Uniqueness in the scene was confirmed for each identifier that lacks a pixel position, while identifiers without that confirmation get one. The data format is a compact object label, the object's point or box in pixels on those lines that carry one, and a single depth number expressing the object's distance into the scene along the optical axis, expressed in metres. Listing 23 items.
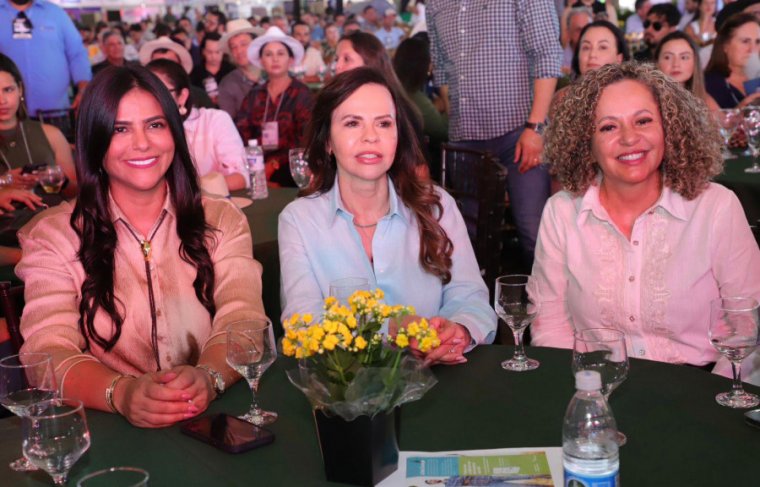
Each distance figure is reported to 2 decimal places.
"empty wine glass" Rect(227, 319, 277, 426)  1.84
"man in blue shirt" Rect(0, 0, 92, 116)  7.19
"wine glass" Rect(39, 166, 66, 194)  4.25
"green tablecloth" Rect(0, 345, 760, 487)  1.55
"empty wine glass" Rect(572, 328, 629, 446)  1.75
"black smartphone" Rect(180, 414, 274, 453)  1.67
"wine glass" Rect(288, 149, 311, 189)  4.34
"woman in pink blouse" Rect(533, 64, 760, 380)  2.49
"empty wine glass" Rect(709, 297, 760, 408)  1.80
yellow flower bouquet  1.46
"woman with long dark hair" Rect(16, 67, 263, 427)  2.32
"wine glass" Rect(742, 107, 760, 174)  4.48
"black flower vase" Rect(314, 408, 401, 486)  1.50
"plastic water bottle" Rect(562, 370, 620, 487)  1.33
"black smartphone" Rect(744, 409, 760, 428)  1.66
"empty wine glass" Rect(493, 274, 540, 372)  2.11
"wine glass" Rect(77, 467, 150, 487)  1.34
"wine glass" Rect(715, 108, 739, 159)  4.79
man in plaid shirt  4.75
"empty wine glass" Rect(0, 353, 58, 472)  1.82
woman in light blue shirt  2.63
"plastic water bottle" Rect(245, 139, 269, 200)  4.29
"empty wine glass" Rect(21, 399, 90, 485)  1.53
